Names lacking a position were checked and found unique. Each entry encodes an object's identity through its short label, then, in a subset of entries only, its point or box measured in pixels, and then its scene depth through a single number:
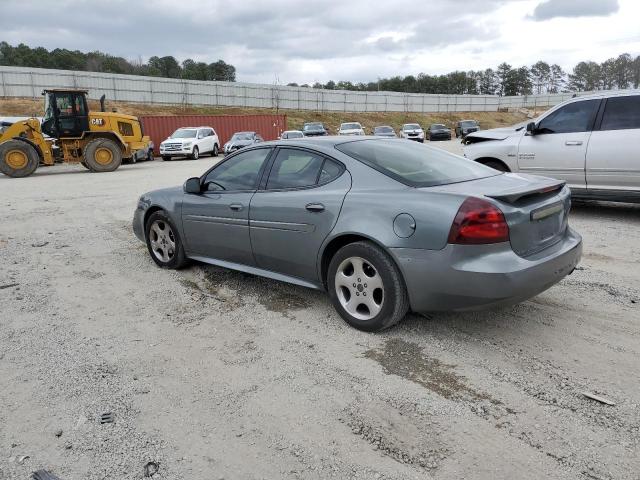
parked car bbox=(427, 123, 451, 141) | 41.81
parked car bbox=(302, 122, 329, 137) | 33.90
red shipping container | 31.14
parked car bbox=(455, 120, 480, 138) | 43.62
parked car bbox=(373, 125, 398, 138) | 35.52
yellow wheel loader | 17.72
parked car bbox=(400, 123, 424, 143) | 38.00
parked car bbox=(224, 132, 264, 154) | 27.31
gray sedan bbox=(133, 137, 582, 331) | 3.36
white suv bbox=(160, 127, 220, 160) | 25.81
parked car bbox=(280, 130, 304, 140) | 28.66
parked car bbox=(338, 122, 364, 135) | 34.28
